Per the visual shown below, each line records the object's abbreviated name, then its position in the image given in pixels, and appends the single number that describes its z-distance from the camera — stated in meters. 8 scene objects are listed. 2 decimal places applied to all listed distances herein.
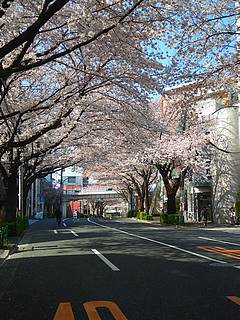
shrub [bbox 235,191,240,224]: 34.00
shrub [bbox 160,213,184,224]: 34.41
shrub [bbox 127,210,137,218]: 59.10
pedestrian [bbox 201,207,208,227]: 38.76
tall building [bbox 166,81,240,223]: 37.06
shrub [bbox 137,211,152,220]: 45.68
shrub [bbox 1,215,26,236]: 23.22
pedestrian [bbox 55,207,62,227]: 37.54
